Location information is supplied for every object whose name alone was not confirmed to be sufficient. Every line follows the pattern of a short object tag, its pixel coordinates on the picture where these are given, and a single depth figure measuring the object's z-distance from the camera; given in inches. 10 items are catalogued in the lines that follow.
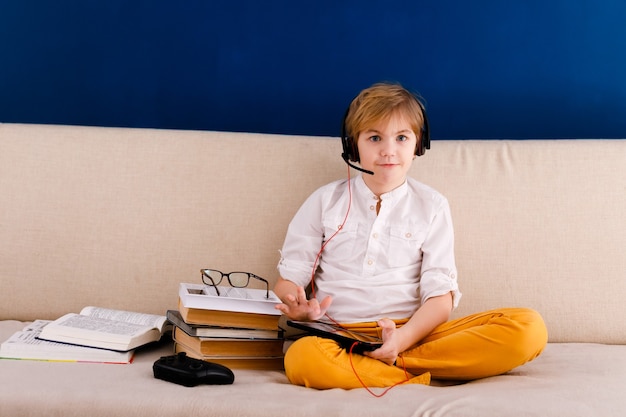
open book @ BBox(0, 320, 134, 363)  74.2
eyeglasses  86.7
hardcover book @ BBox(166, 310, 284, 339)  74.5
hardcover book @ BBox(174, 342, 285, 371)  75.8
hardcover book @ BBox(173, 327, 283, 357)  75.3
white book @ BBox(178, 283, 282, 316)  73.5
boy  72.1
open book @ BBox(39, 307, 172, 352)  76.3
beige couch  89.4
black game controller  66.3
